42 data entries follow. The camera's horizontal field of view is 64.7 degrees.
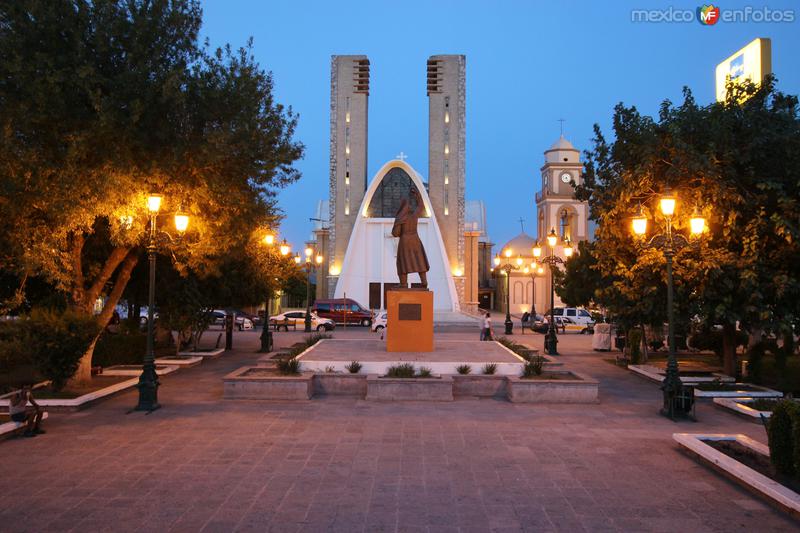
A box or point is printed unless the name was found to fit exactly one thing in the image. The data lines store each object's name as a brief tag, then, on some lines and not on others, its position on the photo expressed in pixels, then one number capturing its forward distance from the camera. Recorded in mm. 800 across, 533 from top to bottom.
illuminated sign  29109
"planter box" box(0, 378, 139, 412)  11773
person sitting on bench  9562
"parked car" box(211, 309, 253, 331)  41688
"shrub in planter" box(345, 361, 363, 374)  14242
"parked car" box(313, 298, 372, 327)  44000
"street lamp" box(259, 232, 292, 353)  23281
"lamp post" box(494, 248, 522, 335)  36156
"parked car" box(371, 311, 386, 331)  35062
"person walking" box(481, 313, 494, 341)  25000
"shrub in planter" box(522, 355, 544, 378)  14086
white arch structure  58438
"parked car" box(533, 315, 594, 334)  40938
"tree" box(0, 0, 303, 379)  12734
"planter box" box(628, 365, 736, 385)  16031
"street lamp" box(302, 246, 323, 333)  35791
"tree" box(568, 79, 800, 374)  13906
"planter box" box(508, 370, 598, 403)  13000
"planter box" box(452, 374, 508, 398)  13750
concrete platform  14469
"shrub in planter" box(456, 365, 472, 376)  14164
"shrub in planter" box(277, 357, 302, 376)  14180
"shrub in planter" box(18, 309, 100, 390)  12430
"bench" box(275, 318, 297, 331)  40028
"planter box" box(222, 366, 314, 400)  12945
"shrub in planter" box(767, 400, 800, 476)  7137
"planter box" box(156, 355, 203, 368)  19219
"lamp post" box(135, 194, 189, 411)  11891
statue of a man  17859
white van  43000
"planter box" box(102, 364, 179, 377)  16812
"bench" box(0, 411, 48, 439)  9258
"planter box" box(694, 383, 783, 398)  13703
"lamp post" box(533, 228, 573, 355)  23953
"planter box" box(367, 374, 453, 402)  12945
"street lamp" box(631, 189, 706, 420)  11516
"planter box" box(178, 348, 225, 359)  22031
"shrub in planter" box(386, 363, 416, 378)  13508
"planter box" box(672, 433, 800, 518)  6483
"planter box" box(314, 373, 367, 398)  13695
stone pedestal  16828
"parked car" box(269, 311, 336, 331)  38969
